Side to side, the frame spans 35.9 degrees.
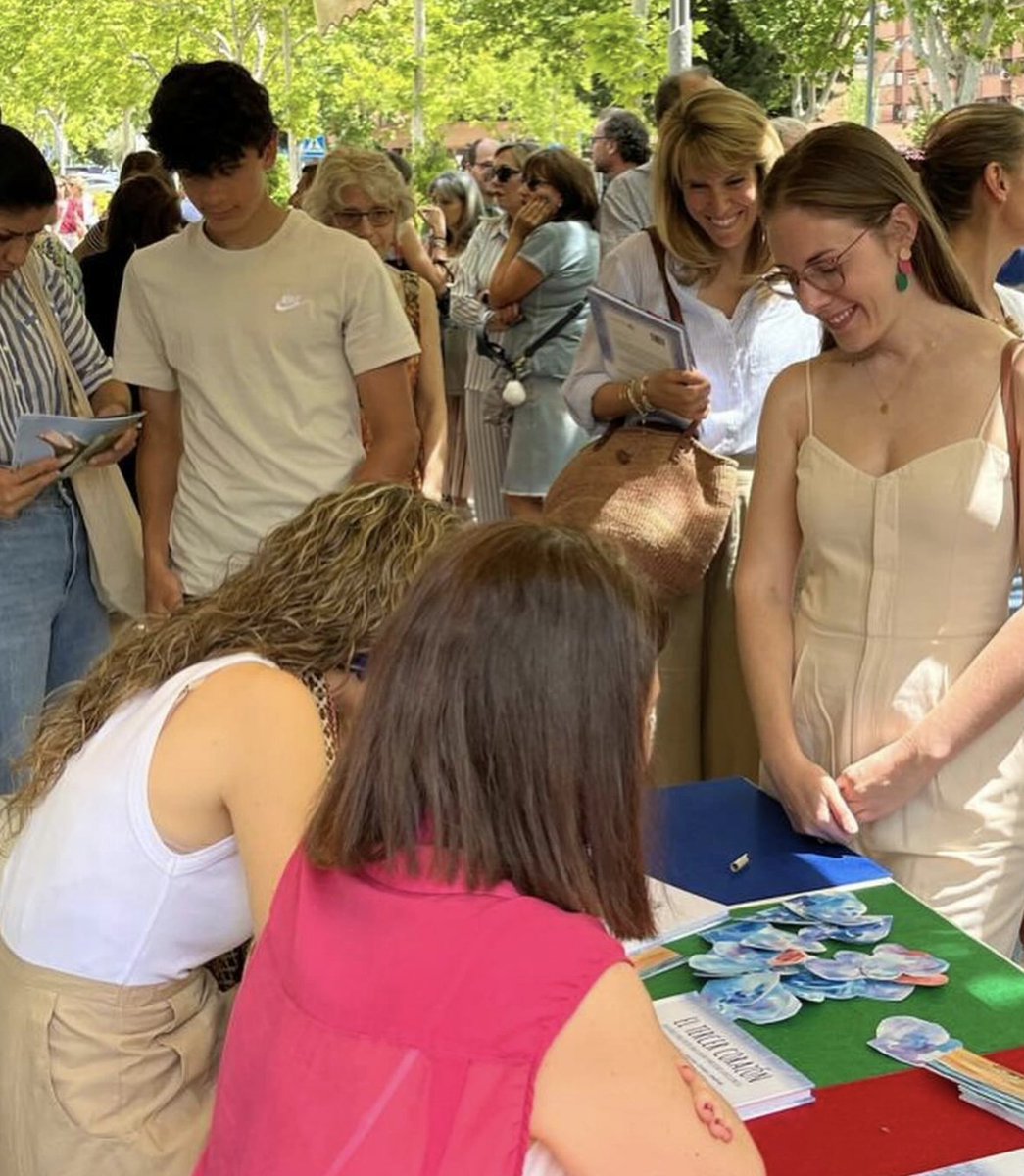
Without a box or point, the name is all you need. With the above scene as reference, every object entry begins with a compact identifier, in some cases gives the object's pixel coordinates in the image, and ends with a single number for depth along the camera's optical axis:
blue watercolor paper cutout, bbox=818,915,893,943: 1.83
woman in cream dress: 2.06
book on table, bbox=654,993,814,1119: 1.50
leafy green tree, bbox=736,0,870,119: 15.48
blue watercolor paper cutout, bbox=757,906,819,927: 1.87
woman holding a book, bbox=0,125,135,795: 2.71
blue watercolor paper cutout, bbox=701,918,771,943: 1.84
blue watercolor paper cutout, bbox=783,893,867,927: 1.87
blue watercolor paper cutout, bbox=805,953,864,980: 1.73
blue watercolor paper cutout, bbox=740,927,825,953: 1.81
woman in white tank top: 1.63
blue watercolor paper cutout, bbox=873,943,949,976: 1.74
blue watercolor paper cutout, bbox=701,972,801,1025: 1.66
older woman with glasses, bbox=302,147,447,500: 4.47
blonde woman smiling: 2.92
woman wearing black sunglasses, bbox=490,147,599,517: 5.29
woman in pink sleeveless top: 1.12
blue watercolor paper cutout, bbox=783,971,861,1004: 1.70
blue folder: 2.02
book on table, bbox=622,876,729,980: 1.79
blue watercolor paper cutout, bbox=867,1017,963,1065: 1.57
